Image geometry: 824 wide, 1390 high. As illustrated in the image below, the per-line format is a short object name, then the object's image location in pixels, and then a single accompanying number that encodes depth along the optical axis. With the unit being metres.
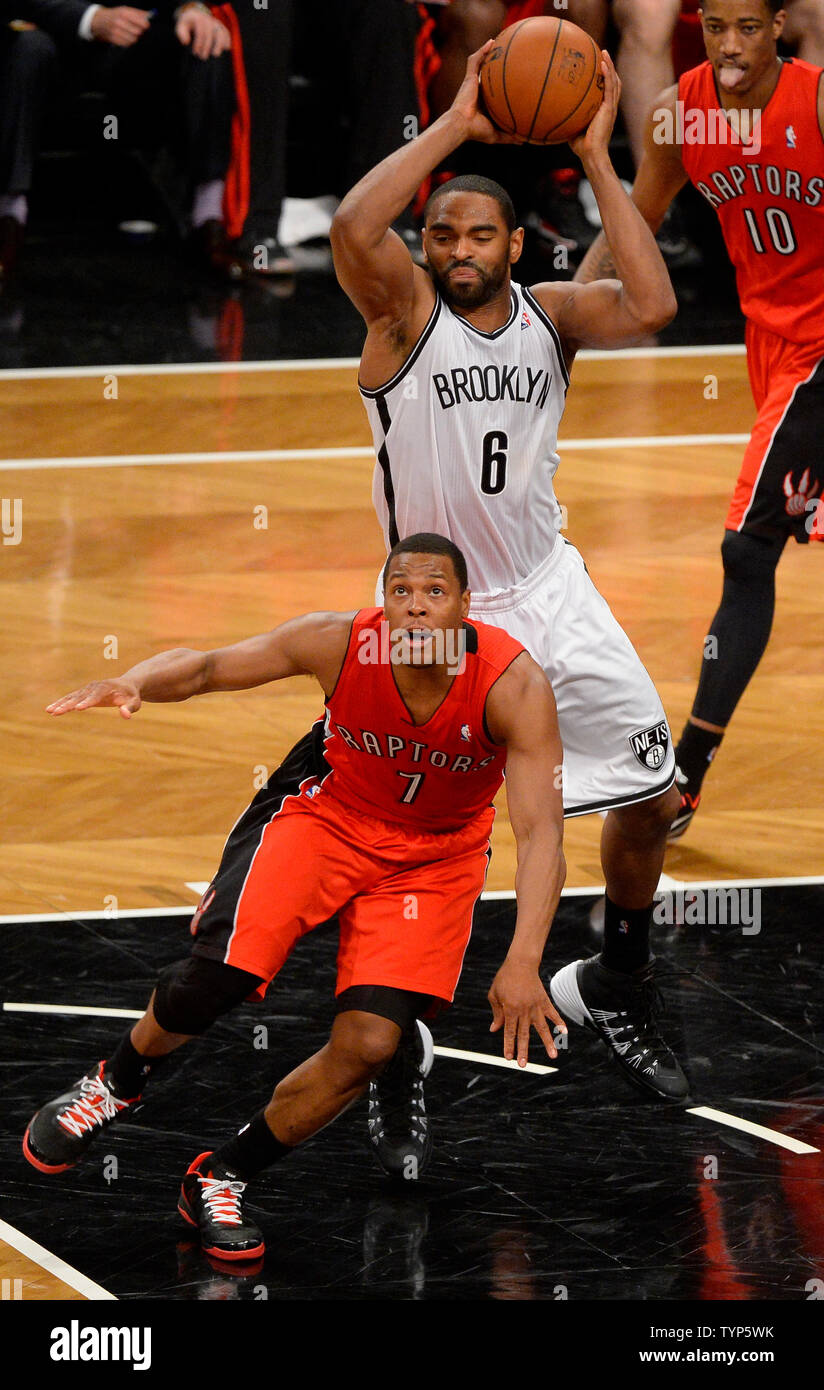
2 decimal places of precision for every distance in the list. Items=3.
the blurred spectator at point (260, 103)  11.02
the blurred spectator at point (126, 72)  11.05
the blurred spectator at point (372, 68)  11.20
